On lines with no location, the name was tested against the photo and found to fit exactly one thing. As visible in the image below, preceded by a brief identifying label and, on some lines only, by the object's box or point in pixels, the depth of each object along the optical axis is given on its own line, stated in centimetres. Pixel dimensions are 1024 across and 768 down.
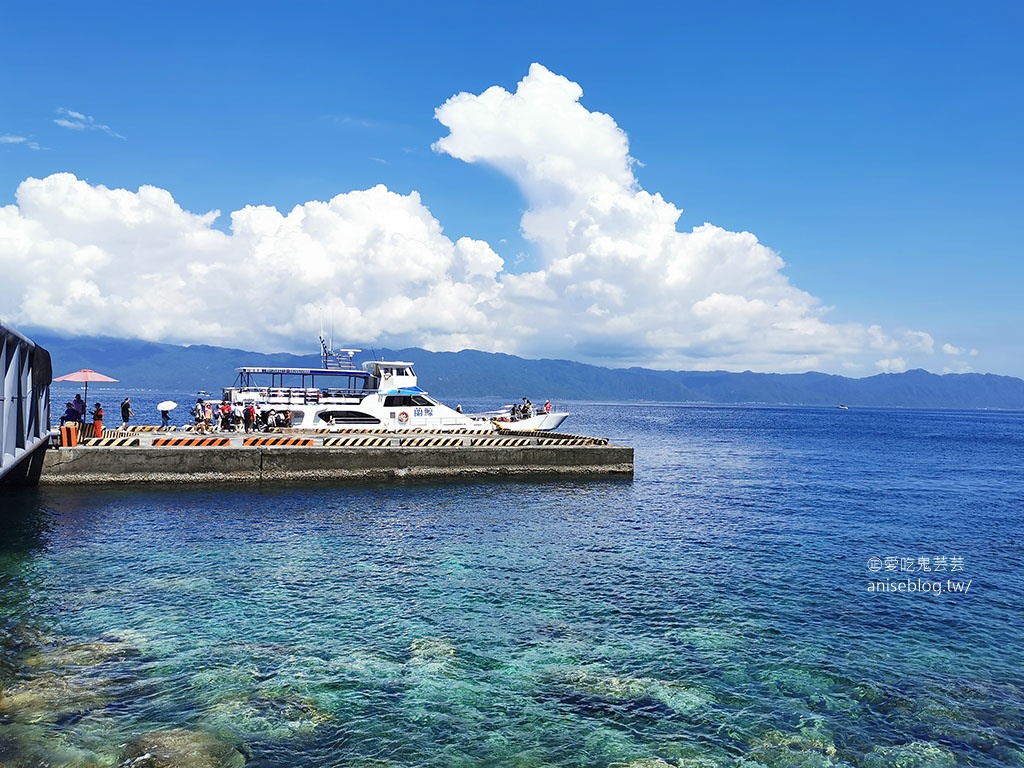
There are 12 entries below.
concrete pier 3138
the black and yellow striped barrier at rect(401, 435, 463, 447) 3775
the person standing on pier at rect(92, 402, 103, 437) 3483
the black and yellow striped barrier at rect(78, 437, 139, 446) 3269
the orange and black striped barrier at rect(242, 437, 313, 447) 3538
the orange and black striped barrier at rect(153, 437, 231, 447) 3343
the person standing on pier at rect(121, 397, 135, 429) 3729
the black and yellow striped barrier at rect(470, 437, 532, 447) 4012
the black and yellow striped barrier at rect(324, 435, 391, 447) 3678
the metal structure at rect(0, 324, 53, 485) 1844
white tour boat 4381
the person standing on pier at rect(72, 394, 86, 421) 3538
